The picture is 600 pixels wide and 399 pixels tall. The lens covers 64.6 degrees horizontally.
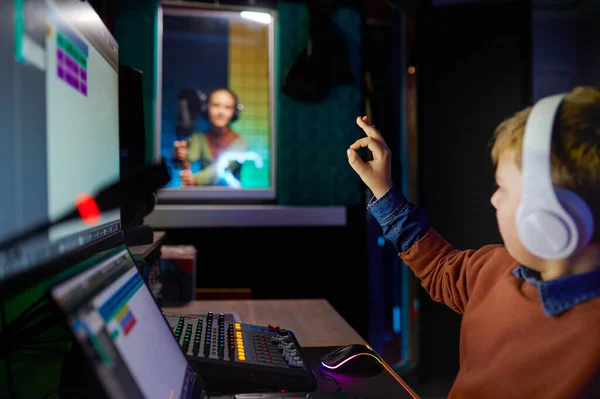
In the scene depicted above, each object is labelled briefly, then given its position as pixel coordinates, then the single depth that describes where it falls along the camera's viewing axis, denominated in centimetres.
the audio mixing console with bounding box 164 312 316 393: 81
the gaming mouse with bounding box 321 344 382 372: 98
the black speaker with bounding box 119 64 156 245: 125
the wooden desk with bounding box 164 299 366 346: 125
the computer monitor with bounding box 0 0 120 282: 53
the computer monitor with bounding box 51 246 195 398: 44
